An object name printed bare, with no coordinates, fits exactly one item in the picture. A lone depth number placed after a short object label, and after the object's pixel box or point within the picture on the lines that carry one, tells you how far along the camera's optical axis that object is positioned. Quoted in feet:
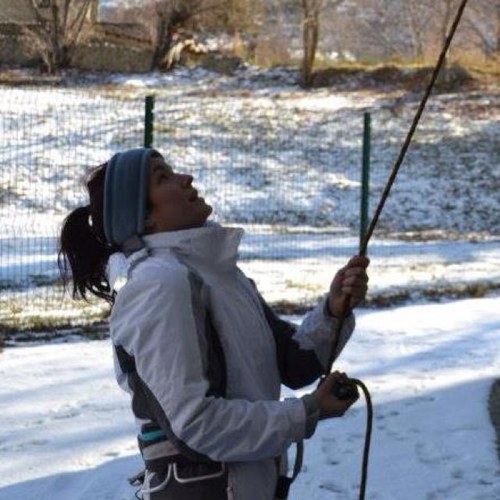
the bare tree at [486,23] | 99.81
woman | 6.83
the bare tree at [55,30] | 85.51
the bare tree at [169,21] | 90.02
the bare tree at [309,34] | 82.64
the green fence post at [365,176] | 35.65
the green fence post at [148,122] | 30.73
